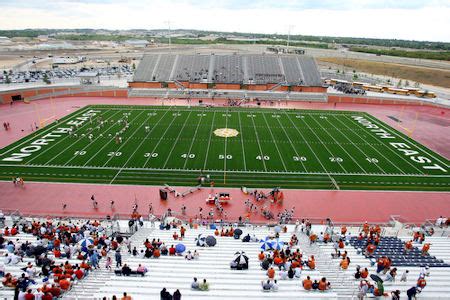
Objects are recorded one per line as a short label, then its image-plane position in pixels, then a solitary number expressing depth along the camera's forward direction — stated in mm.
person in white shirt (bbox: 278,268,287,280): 12602
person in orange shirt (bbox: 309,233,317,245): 16484
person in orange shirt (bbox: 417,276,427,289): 11727
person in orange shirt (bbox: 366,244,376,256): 15214
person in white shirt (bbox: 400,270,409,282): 12633
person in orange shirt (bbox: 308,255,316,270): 13328
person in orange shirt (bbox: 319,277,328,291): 11602
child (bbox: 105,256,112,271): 13203
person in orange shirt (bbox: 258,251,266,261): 14076
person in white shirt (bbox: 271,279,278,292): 11703
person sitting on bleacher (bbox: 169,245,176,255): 14734
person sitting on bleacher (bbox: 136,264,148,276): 12449
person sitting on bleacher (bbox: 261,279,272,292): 11695
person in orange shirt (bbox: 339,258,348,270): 13484
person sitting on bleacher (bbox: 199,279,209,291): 11539
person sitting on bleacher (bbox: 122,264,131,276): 12336
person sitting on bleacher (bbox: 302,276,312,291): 11691
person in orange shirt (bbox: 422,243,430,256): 15444
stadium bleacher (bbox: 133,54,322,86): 61406
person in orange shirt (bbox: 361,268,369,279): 12586
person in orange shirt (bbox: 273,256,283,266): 13438
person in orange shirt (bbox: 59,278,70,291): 10938
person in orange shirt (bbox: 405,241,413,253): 15897
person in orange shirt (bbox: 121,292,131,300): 10210
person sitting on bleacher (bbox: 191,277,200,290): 11578
